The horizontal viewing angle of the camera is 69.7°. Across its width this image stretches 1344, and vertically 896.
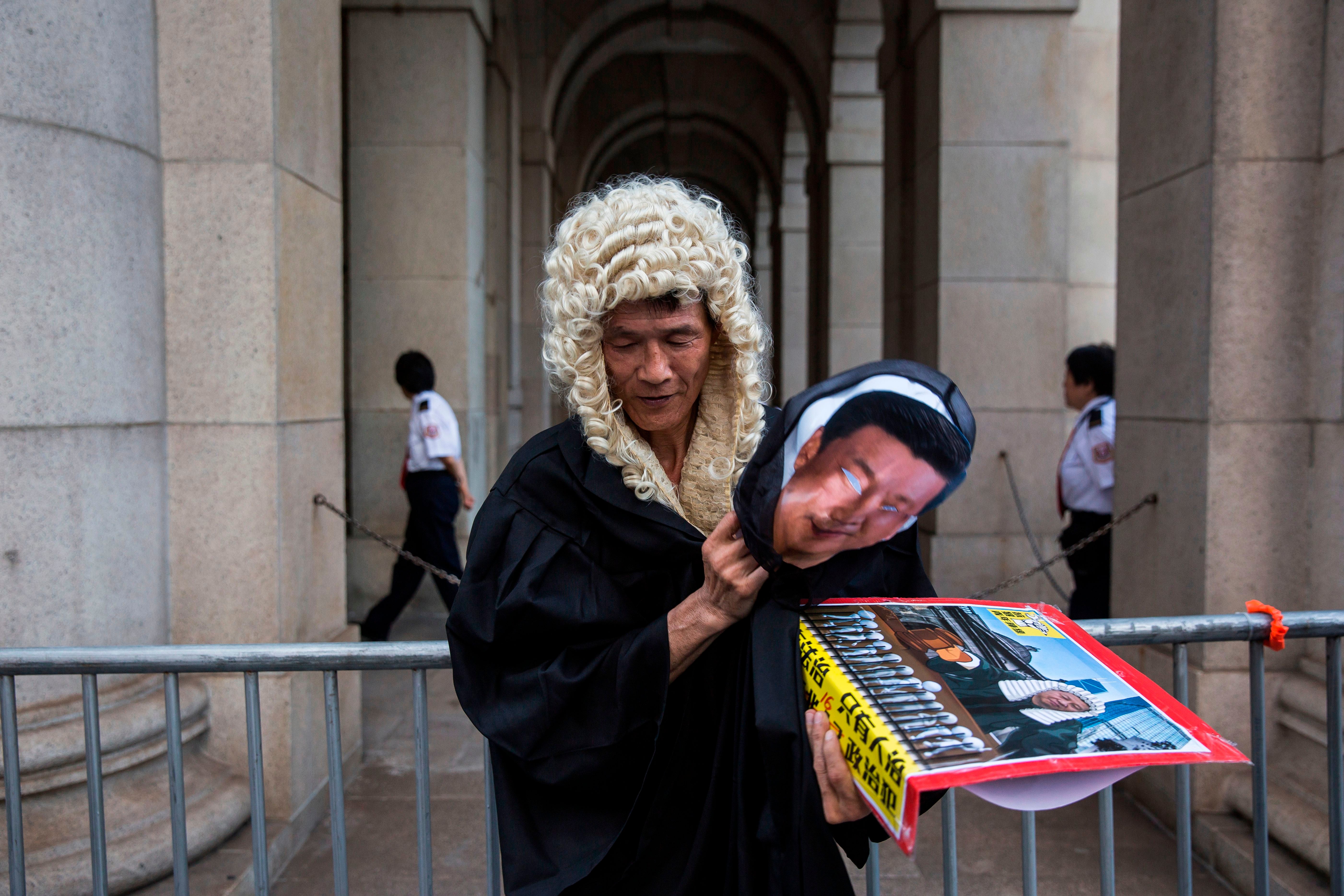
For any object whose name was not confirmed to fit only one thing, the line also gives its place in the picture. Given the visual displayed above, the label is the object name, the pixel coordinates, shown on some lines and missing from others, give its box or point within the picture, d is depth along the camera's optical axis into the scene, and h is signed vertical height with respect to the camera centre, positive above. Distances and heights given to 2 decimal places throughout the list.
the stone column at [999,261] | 7.45 +1.22
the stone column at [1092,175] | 9.66 +2.48
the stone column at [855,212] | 12.56 +2.77
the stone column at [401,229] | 7.51 +1.48
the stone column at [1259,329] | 3.98 +0.38
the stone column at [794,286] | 20.59 +2.84
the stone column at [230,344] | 3.94 +0.29
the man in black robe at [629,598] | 1.51 -0.29
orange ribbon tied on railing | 2.29 -0.50
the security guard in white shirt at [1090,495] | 5.27 -0.42
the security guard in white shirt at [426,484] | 6.52 -0.47
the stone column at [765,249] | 25.98 +5.27
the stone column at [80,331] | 3.31 +0.30
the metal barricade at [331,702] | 2.26 -0.69
